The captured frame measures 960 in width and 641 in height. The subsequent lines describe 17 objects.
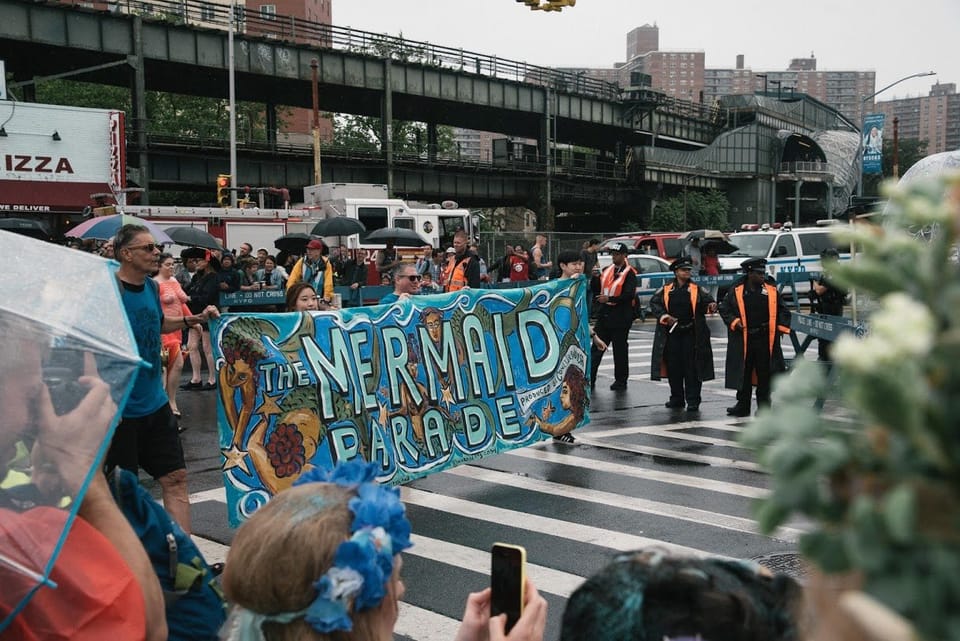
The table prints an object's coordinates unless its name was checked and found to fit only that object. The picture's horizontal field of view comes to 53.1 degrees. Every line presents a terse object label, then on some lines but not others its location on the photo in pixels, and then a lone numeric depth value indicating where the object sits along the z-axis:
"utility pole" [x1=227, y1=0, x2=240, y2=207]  37.81
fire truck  25.86
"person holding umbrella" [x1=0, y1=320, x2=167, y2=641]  2.19
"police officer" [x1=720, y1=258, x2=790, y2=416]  11.31
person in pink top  10.34
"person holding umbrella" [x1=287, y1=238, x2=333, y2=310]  15.20
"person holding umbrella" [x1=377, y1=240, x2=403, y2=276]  21.64
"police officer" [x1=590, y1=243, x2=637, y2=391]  13.73
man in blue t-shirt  5.25
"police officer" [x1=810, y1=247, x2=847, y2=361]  13.55
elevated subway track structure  38.94
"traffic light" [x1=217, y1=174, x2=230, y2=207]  34.47
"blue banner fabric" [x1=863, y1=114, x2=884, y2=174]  45.22
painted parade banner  6.28
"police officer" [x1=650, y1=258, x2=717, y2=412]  12.03
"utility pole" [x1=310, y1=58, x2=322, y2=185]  36.70
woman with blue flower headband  2.01
